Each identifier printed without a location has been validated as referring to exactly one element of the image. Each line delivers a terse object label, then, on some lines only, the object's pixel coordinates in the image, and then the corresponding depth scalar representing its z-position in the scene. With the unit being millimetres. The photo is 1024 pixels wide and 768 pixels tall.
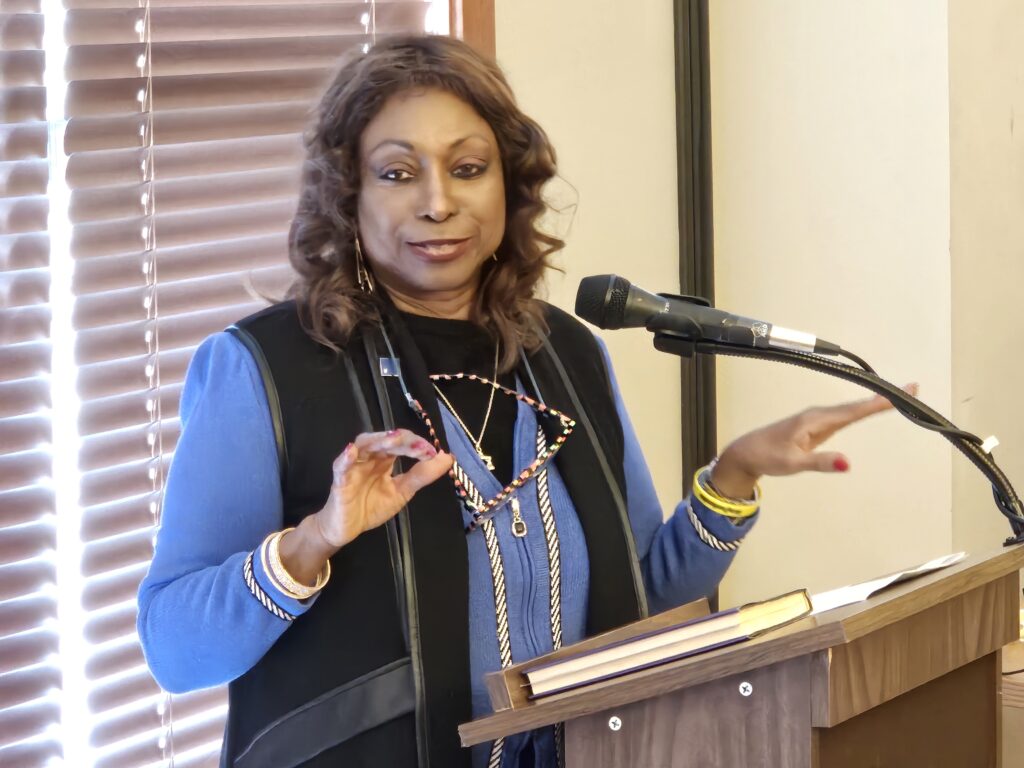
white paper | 2357
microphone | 2373
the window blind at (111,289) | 2869
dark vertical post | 3606
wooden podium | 2278
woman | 2568
